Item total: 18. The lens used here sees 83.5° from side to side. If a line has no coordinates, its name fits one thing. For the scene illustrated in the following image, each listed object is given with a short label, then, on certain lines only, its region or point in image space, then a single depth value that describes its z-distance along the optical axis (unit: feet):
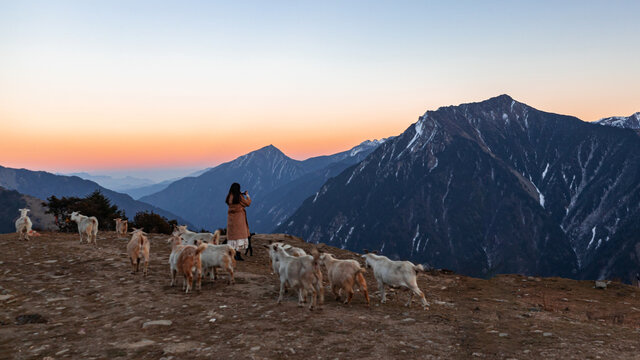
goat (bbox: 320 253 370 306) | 33.17
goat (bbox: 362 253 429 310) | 33.96
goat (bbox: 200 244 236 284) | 39.09
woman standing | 51.83
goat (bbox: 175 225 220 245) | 51.46
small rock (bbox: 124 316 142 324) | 28.48
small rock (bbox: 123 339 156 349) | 23.42
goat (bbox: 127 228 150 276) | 43.60
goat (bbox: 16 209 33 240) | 66.95
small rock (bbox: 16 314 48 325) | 28.94
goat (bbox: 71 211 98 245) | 62.44
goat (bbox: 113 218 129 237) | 74.54
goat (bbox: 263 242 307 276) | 37.99
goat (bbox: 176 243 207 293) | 36.60
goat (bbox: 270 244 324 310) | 32.01
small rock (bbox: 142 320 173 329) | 27.45
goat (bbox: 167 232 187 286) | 38.32
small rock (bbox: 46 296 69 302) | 34.50
